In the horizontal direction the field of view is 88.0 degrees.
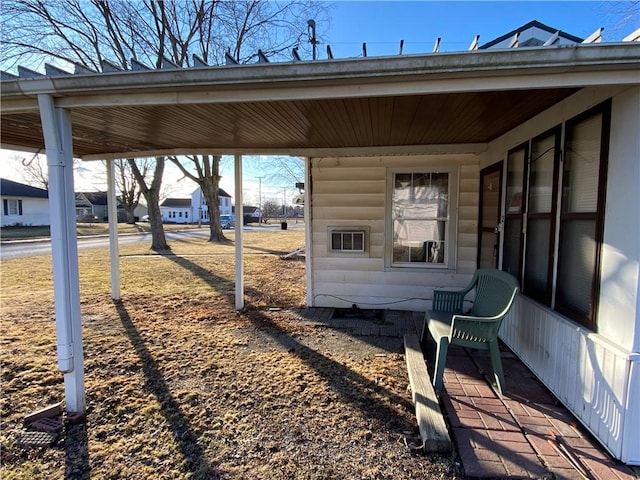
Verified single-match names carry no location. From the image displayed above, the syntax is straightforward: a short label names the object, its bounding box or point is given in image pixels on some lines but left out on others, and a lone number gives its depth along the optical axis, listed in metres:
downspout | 2.31
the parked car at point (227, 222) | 34.99
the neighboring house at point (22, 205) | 25.31
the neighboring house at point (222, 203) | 55.31
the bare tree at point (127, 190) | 28.17
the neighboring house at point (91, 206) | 40.81
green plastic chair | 2.60
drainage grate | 2.07
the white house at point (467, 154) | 1.88
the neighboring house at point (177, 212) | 52.56
